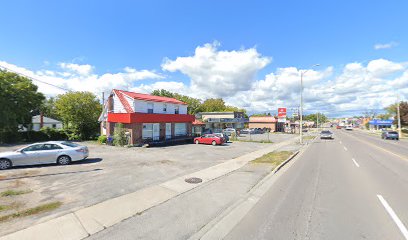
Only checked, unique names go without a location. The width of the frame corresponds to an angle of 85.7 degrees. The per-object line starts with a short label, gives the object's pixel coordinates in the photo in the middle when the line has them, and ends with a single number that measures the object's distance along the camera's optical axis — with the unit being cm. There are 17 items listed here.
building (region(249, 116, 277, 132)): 7149
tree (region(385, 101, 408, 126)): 5482
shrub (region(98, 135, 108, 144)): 2680
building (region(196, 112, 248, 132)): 5573
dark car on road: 4072
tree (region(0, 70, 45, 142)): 2733
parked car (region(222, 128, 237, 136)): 4400
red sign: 4042
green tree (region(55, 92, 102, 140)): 3322
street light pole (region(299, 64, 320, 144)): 3059
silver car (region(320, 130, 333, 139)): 4053
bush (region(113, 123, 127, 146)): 2411
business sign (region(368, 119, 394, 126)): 9928
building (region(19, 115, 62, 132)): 5231
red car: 2753
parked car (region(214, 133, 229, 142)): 2820
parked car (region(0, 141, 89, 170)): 1245
